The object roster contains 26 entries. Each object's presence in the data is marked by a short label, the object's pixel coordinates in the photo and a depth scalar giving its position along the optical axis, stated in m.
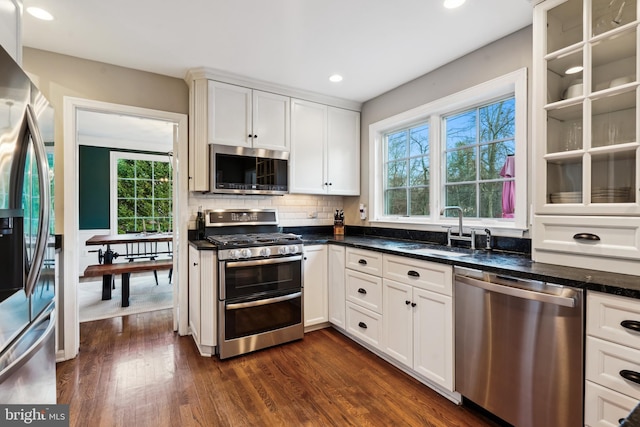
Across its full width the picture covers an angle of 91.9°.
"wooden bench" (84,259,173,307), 3.65
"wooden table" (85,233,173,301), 4.06
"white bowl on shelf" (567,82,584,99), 1.68
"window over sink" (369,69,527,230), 2.28
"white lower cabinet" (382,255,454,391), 1.97
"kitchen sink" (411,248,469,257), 2.17
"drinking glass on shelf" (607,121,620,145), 1.58
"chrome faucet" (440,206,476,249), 2.41
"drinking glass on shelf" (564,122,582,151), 1.72
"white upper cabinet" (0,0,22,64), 1.20
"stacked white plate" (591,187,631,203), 1.54
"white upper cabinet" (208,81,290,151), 2.91
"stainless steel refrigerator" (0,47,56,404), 1.01
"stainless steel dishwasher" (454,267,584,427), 1.40
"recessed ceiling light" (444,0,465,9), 1.89
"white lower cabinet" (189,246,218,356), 2.55
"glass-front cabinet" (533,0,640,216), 1.53
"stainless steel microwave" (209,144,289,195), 2.92
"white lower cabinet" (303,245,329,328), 3.03
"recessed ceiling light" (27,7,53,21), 1.96
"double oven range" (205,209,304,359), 2.54
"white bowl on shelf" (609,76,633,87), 1.53
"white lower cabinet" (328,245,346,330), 2.95
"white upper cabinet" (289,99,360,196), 3.38
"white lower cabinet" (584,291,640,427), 1.24
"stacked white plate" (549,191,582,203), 1.70
